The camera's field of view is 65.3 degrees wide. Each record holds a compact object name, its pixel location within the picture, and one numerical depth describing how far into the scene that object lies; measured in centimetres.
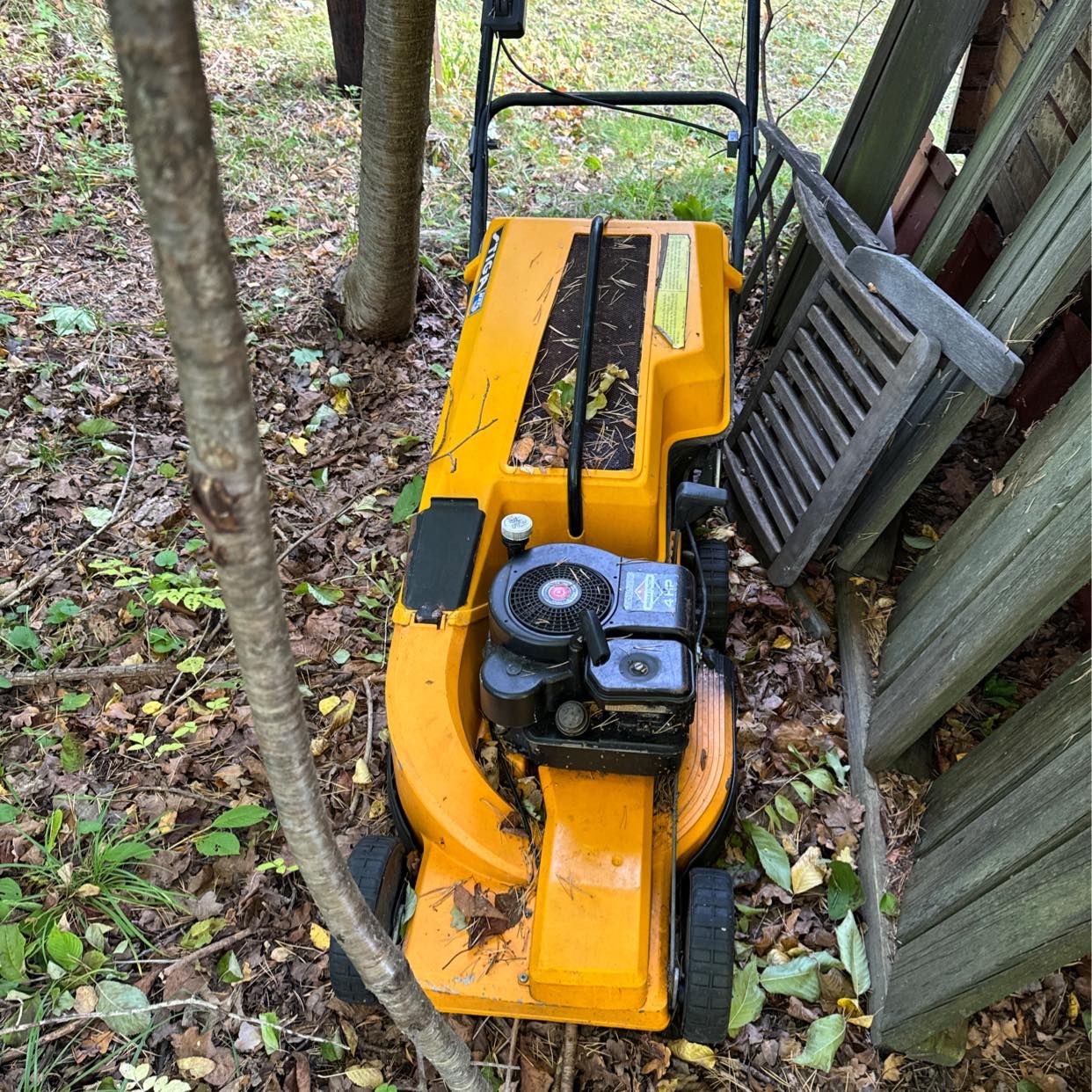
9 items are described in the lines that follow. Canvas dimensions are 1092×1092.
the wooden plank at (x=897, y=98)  268
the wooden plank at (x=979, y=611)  159
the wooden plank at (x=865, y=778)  202
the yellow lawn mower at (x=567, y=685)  173
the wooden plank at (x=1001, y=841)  143
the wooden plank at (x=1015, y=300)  188
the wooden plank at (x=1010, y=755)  151
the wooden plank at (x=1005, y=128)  213
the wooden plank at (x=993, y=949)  137
